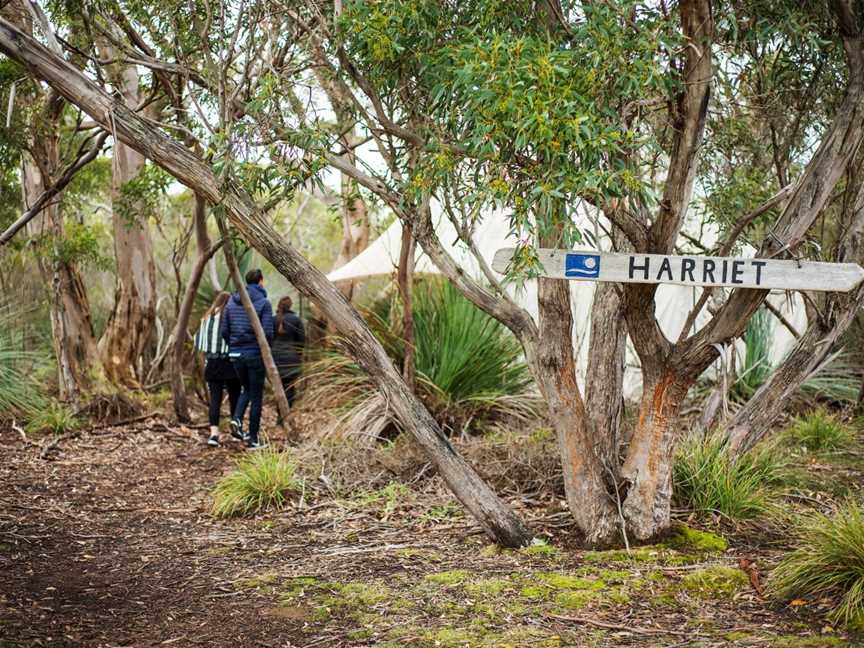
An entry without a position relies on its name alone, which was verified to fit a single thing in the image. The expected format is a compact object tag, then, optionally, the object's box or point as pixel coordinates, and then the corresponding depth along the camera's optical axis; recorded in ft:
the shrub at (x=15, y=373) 35.94
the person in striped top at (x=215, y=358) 33.58
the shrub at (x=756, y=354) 36.14
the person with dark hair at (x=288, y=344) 38.70
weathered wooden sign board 17.07
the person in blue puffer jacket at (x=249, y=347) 32.96
